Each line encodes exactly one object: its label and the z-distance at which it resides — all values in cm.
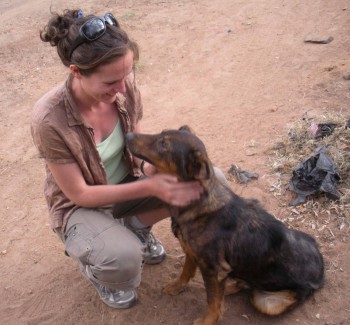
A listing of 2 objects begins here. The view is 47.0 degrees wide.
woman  278
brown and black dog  298
